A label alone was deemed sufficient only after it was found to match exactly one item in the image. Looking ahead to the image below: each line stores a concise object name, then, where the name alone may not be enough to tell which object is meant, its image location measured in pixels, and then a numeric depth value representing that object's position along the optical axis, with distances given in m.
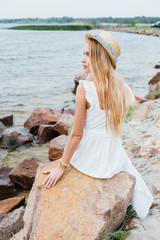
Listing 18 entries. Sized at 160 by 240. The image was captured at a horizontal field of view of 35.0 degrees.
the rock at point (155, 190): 2.71
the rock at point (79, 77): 11.17
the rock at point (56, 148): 4.80
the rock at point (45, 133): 5.98
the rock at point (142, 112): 5.51
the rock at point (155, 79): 9.90
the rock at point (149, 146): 3.52
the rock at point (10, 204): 3.49
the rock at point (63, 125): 5.78
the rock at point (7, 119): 7.05
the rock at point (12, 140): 5.76
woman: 2.05
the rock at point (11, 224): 2.91
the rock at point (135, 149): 3.87
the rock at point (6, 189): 4.00
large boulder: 1.88
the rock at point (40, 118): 6.55
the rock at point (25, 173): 4.12
